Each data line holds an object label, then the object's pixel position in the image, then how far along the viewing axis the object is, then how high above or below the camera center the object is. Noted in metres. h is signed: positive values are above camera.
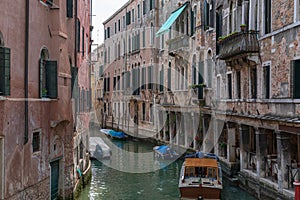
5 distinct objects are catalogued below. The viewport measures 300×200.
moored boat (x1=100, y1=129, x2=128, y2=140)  37.28 -2.66
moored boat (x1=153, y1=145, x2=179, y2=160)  25.58 -2.86
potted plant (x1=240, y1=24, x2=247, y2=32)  16.50 +2.79
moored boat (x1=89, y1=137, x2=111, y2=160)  26.34 -2.83
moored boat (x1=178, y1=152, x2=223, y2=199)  14.41 -2.57
